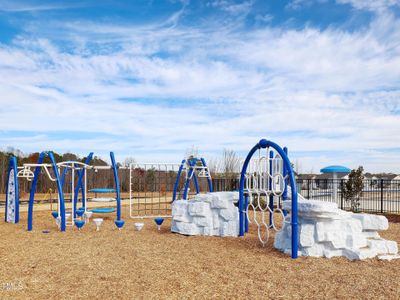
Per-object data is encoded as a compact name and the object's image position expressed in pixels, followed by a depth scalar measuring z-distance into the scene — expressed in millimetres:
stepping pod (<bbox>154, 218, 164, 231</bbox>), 11383
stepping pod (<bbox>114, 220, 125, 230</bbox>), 11312
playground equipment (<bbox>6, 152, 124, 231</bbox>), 11141
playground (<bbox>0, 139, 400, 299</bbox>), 5867
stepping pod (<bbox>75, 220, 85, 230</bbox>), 11094
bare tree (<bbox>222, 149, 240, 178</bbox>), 29664
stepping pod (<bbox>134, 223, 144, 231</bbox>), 11130
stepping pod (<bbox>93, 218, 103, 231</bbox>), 11414
